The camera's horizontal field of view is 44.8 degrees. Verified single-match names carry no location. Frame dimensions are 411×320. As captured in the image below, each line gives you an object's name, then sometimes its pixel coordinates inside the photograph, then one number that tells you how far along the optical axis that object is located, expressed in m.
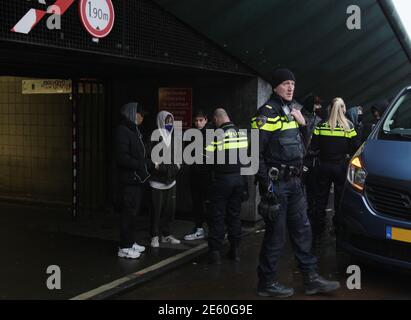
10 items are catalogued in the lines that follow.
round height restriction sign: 4.93
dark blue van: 4.38
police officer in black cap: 4.58
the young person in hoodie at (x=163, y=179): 6.22
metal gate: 8.52
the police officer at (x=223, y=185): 5.63
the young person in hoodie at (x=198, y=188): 6.75
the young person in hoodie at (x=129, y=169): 5.75
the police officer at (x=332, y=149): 6.31
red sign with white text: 7.90
